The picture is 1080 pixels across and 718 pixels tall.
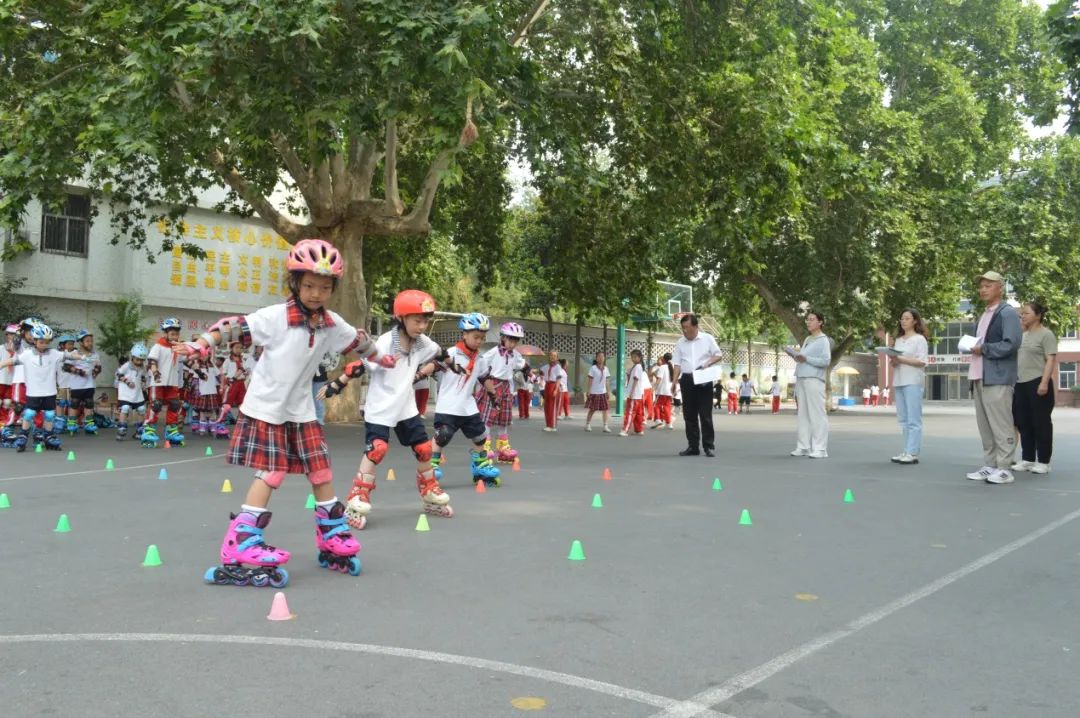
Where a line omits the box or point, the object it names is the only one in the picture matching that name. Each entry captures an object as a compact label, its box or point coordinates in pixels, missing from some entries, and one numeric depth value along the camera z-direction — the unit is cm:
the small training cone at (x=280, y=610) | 460
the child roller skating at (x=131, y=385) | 1561
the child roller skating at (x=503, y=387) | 1130
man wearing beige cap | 1060
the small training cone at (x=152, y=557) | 582
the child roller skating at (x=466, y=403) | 952
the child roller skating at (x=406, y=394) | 757
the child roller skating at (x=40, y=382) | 1377
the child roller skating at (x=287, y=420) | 533
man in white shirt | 1395
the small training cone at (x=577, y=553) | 608
